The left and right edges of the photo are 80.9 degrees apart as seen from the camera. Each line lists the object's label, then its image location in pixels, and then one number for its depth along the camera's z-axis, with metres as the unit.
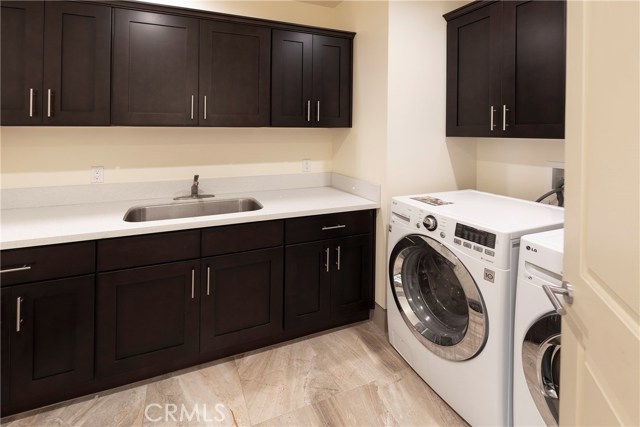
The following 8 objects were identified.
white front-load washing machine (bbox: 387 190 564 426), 1.60
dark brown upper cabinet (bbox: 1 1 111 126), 1.93
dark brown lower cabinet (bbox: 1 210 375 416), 1.76
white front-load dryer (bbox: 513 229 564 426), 1.35
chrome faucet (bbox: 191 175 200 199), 2.67
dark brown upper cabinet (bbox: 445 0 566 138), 1.90
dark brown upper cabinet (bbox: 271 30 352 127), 2.62
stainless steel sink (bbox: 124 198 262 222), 2.45
